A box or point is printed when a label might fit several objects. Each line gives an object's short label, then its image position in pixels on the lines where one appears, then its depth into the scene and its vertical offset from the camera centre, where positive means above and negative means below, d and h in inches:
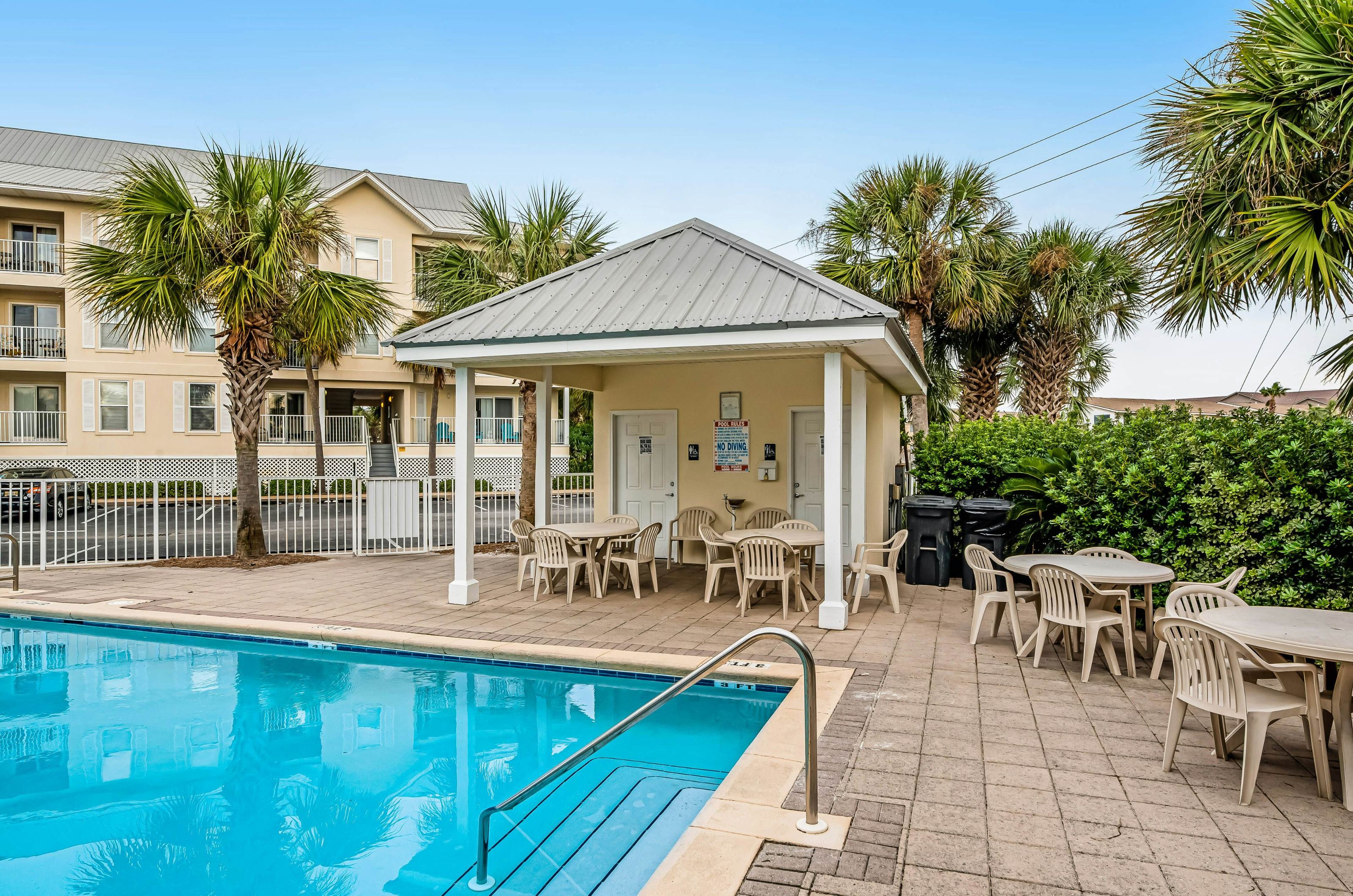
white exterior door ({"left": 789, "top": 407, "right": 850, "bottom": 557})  413.7 -13.0
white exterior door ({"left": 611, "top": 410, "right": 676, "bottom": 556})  440.1 -14.8
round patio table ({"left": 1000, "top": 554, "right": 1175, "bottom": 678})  221.5 -39.9
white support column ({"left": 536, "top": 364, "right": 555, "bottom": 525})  434.0 -10.3
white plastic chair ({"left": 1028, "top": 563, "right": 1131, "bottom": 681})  217.8 -49.7
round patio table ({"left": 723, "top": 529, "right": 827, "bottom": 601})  307.6 -40.7
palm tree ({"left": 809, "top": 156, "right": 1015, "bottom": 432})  578.6 +156.8
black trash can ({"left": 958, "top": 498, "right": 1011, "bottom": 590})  355.3 -40.1
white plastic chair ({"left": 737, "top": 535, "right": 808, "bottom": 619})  296.2 -47.8
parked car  691.4 -46.2
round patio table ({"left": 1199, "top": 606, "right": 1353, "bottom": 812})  138.7 -38.5
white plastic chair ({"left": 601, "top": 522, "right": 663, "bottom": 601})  344.5 -53.5
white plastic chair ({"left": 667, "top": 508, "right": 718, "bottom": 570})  414.9 -44.6
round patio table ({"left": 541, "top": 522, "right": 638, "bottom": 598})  341.7 -42.0
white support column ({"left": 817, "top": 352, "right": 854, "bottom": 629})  278.7 -17.6
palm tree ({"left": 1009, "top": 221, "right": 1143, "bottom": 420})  659.4 +122.4
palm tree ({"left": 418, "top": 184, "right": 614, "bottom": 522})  485.7 +130.1
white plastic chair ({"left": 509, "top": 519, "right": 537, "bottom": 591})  360.8 -49.6
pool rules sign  424.2 -3.3
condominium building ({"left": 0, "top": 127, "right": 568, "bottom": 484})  896.3 +86.3
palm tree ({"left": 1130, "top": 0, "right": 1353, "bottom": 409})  212.8 +83.1
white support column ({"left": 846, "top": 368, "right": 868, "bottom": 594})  335.9 -0.1
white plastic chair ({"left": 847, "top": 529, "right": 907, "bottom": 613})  309.7 -53.0
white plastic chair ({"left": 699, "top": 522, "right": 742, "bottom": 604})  323.9 -52.0
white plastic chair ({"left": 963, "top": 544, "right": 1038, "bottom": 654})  247.4 -51.3
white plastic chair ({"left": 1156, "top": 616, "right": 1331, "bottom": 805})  138.4 -49.1
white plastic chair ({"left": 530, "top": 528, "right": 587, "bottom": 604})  328.2 -48.2
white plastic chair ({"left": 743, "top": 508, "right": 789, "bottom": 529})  398.6 -40.0
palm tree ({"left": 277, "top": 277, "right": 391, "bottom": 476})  419.2 +70.6
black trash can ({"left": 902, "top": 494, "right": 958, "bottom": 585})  371.9 -48.9
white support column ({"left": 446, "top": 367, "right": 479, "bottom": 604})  329.1 -25.5
